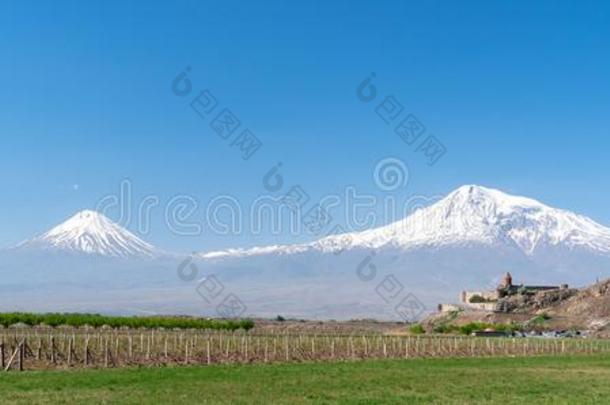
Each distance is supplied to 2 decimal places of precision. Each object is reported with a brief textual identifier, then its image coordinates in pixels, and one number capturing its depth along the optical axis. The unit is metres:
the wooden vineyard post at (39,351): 55.17
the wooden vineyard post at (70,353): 53.04
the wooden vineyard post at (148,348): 59.20
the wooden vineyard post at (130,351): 58.36
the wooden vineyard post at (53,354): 53.86
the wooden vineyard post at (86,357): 51.86
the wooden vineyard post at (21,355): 46.41
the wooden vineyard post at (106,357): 52.79
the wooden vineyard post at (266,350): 62.11
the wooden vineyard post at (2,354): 46.07
